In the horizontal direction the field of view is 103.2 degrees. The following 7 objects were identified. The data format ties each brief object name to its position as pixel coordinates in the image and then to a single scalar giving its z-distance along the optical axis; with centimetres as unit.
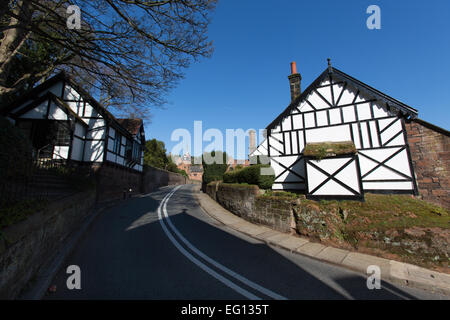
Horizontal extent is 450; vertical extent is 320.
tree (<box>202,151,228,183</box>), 2334
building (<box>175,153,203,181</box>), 6562
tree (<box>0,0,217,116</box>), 556
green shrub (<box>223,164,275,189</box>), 1049
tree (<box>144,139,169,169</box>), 4179
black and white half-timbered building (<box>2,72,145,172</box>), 1290
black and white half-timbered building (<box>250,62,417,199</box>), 878
